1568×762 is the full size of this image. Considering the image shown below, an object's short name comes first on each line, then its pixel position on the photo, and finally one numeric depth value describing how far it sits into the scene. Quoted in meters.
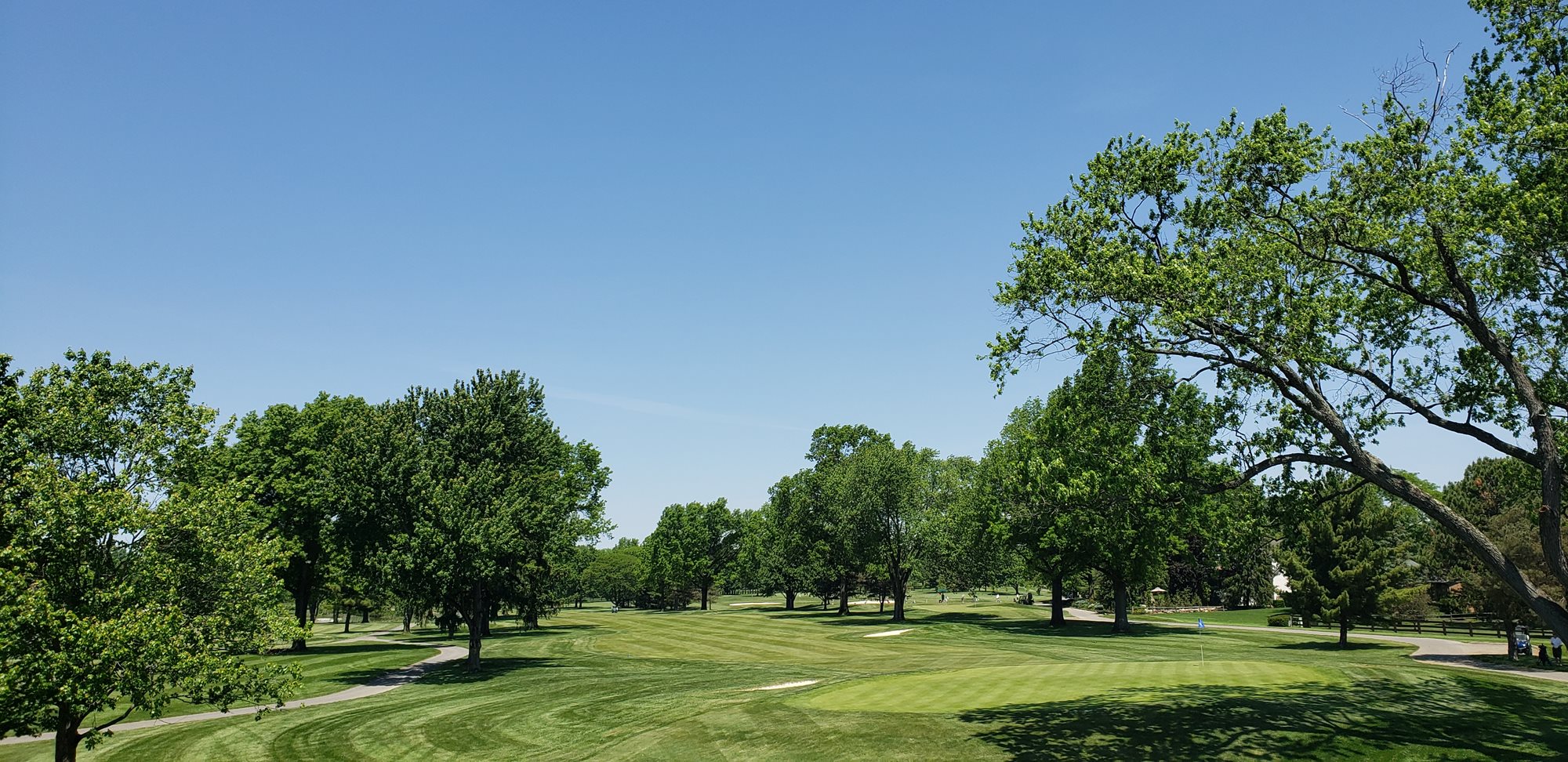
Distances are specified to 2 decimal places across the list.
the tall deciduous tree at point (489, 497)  39.31
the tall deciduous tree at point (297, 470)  52.81
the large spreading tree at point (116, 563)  16.02
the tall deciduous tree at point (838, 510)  73.00
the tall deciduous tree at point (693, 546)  111.19
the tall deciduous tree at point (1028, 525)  56.59
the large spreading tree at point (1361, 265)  16.09
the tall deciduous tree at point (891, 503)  72.06
